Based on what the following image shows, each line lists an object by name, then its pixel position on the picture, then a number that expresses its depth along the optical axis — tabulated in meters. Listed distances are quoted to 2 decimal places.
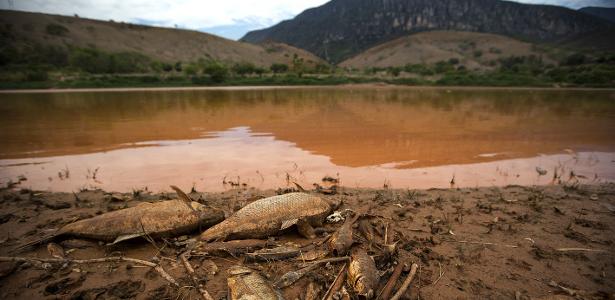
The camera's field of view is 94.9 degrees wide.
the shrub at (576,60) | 56.63
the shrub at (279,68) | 65.43
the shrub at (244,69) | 56.78
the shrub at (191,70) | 52.85
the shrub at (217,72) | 45.91
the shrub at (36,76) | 36.81
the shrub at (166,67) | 56.72
